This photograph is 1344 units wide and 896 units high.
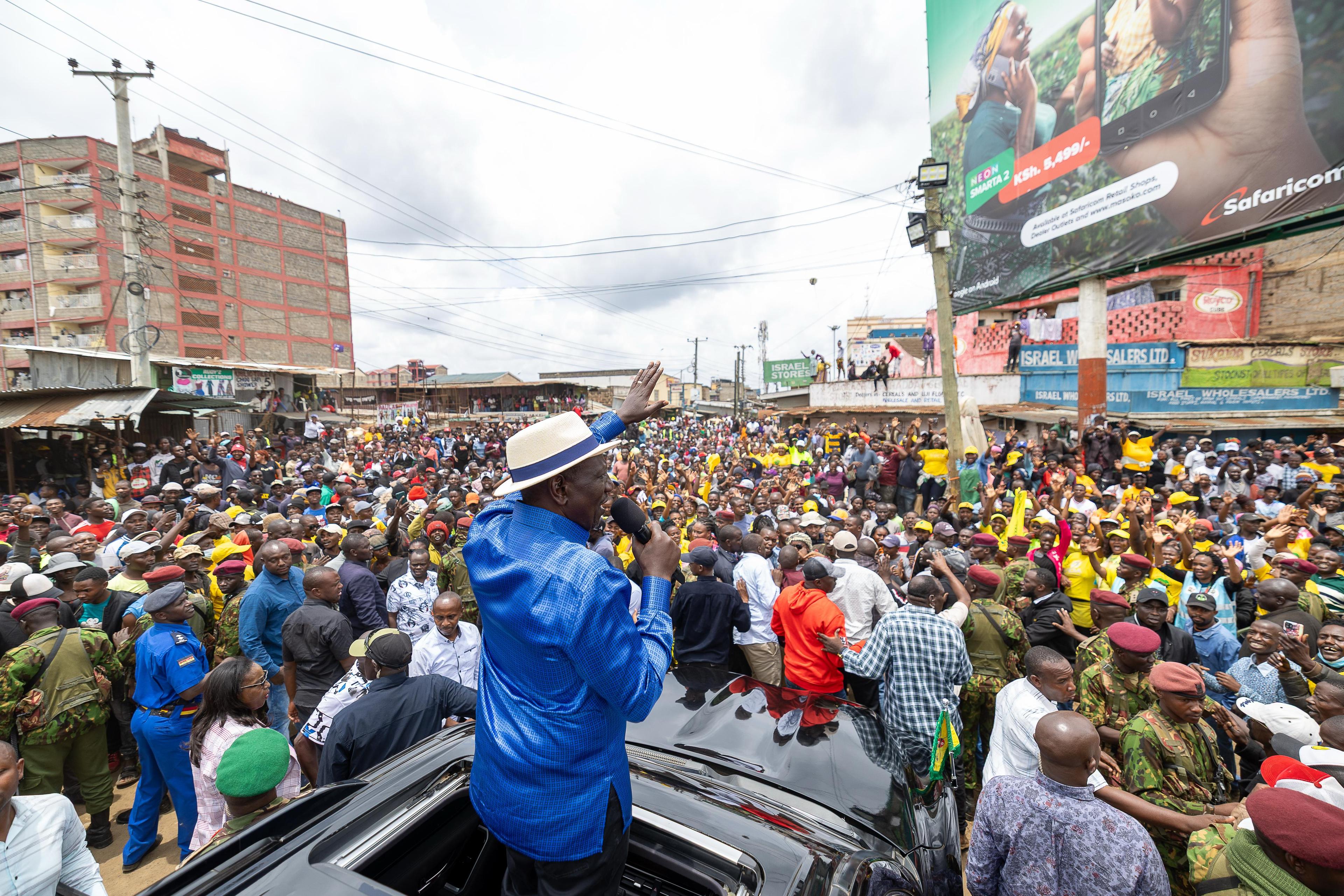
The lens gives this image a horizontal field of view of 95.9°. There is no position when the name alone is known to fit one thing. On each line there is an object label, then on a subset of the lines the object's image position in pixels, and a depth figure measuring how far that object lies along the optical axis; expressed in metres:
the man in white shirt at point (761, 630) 5.44
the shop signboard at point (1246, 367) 15.34
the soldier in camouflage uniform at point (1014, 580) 5.59
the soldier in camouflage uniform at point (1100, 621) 3.78
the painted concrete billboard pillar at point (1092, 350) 14.46
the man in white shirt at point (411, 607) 5.17
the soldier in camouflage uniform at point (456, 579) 5.95
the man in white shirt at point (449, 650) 4.13
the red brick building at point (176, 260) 34.31
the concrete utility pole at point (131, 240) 14.08
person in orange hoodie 4.71
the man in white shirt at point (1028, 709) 3.20
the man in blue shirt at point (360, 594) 5.21
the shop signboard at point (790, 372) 38.41
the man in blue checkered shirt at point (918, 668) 3.85
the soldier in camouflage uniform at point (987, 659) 4.43
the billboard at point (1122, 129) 10.55
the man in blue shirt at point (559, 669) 1.48
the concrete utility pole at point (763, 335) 65.12
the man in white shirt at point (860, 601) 5.23
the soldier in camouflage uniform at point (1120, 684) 3.28
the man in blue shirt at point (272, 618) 4.54
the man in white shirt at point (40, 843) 2.17
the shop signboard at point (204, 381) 20.77
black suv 1.69
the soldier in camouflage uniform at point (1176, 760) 2.71
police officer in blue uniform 3.66
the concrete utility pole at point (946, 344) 10.13
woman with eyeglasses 2.98
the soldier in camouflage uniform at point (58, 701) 3.62
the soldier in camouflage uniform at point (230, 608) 4.73
